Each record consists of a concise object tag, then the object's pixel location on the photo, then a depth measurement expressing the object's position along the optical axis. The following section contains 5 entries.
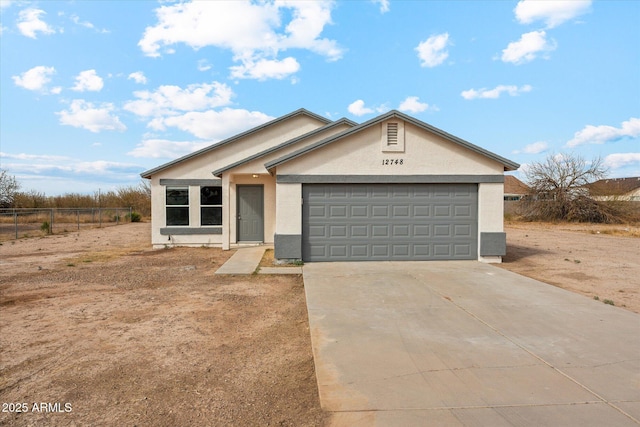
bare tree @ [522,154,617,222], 34.84
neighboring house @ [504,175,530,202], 38.16
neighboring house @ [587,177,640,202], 34.84
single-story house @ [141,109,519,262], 12.14
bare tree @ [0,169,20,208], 37.66
